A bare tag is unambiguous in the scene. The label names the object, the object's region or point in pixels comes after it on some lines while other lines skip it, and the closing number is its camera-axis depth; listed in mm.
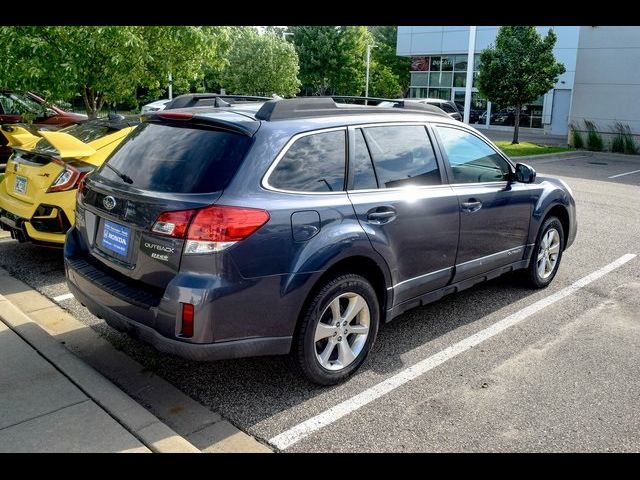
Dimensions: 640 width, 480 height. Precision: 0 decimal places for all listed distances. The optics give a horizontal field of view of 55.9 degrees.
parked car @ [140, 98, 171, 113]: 27878
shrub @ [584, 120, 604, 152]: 23047
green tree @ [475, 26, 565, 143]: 24156
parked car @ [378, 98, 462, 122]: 22206
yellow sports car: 5656
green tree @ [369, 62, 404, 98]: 40938
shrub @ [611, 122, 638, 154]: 22422
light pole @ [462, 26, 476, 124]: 23636
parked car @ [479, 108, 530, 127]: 34844
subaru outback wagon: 3240
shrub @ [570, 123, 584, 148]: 23484
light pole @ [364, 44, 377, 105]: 41084
